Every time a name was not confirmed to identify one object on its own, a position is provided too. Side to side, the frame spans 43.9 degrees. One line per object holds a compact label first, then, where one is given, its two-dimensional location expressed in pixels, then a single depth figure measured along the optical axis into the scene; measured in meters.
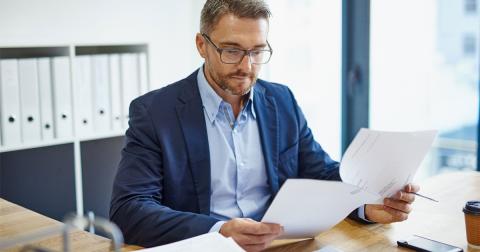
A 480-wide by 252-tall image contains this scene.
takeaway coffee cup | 1.38
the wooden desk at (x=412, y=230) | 1.43
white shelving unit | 2.86
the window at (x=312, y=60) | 3.70
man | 1.59
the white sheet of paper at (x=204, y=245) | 1.20
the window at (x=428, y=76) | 3.23
